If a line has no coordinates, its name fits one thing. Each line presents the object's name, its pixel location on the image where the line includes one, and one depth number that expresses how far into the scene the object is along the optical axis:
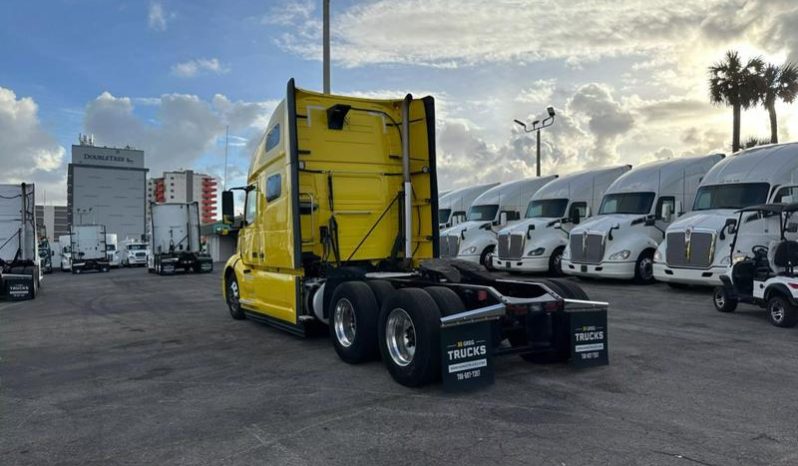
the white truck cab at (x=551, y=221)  18.98
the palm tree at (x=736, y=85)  29.33
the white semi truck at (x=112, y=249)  41.55
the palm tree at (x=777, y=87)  28.70
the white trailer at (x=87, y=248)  37.12
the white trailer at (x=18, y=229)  18.56
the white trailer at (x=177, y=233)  29.91
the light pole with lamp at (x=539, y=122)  28.72
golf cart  9.17
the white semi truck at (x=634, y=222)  16.05
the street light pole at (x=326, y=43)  14.47
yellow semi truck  6.43
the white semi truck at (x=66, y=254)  40.75
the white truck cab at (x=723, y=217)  12.99
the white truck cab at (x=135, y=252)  42.56
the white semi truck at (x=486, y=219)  22.03
